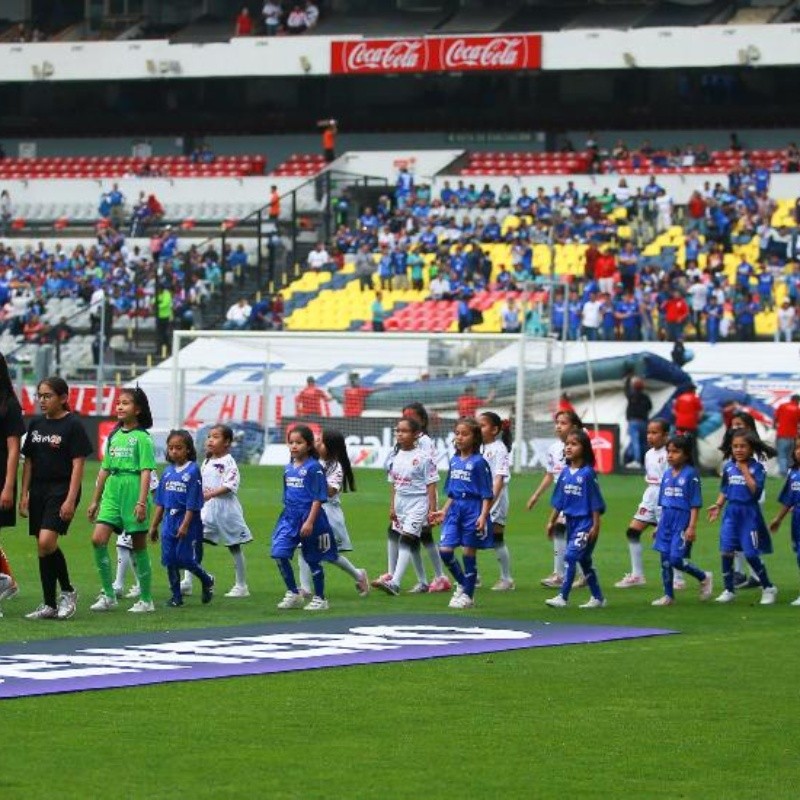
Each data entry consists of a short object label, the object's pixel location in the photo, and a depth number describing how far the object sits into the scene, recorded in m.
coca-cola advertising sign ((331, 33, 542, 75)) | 59.62
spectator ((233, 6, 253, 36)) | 64.81
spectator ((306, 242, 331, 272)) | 53.91
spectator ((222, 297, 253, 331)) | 49.81
